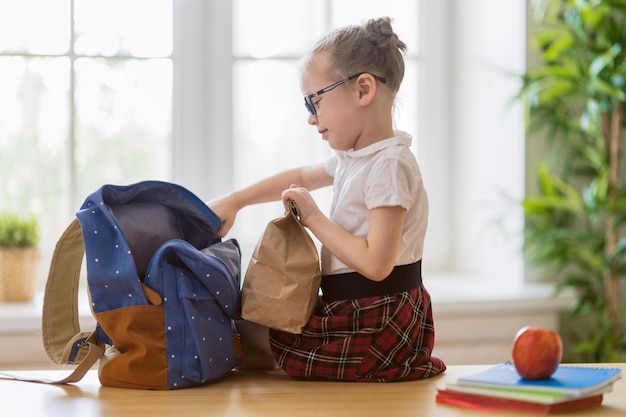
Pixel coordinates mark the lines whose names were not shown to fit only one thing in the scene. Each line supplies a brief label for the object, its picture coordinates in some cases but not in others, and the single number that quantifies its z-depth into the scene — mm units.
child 2516
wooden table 2317
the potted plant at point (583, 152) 3556
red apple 2327
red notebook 2297
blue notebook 2288
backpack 2444
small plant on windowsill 3573
